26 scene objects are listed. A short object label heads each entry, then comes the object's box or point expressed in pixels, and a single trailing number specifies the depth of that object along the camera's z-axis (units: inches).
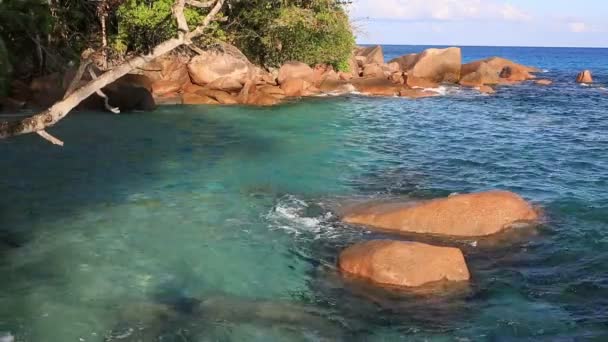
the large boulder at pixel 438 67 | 1592.0
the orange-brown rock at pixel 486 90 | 1410.9
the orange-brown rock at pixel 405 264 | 320.2
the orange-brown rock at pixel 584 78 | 1802.4
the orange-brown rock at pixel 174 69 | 1104.8
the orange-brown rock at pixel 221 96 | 1066.1
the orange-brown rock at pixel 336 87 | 1296.8
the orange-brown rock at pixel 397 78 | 1414.9
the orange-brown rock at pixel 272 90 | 1176.2
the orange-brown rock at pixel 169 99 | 1041.6
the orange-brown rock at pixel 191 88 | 1100.5
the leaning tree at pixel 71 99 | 225.8
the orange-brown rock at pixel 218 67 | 1103.0
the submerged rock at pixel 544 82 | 1715.7
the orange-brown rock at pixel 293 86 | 1200.8
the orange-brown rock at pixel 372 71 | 1501.7
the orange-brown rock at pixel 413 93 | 1284.4
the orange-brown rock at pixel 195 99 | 1053.8
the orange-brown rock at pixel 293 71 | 1242.6
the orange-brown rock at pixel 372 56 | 1745.1
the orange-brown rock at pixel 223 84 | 1122.7
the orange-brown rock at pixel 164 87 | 1080.8
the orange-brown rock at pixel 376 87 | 1311.5
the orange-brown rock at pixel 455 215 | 399.5
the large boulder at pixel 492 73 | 1593.3
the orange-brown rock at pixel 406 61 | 1688.6
